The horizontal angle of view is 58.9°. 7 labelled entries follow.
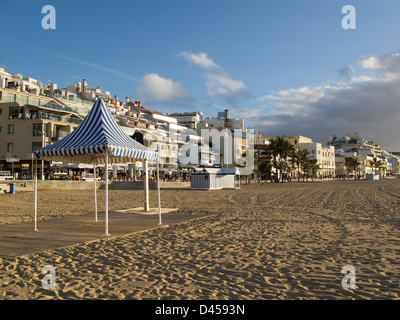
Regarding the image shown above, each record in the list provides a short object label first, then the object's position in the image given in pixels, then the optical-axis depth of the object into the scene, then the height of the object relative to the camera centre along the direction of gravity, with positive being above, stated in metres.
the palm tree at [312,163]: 97.28 +1.36
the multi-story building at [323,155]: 117.94 +4.50
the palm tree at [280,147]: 80.81 +4.84
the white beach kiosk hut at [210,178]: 39.50 -1.13
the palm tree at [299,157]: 91.06 +2.88
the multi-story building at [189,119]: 97.88 +13.90
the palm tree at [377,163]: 147.25 +1.66
